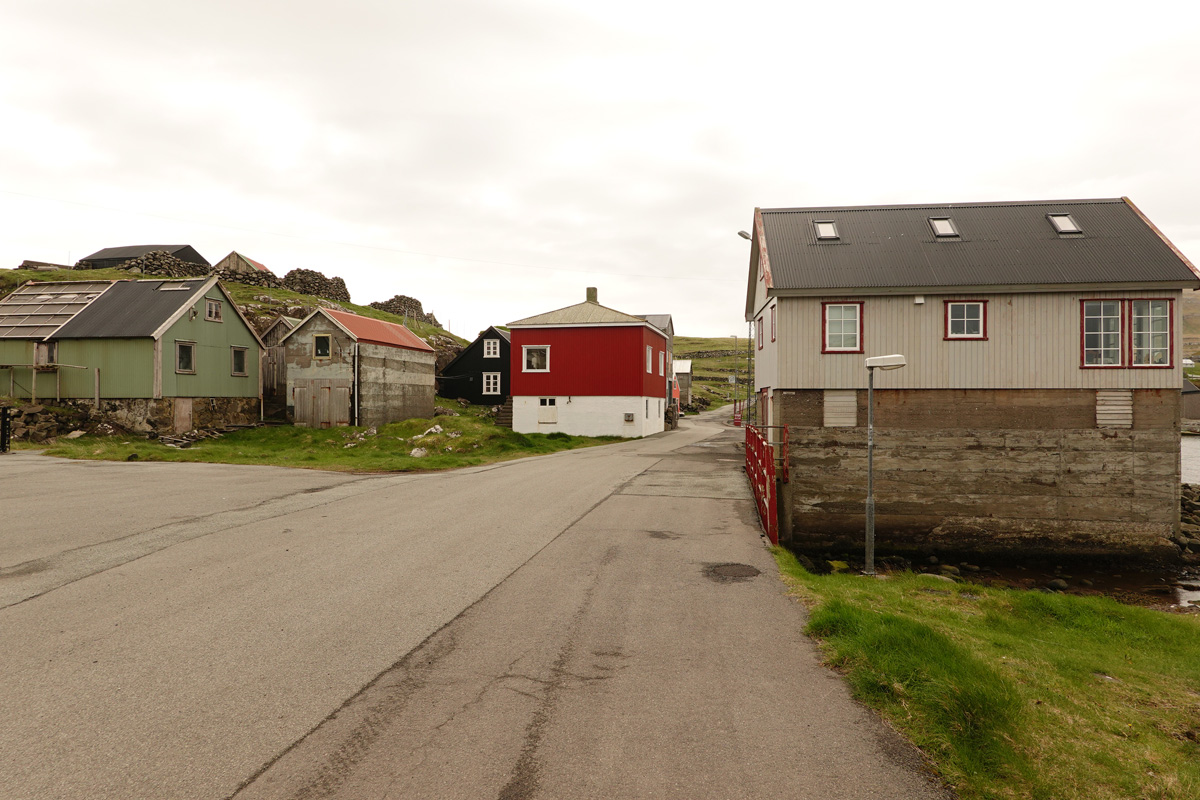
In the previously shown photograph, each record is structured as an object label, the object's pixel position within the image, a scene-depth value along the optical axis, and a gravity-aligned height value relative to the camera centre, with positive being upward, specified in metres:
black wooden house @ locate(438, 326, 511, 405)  47.53 +2.14
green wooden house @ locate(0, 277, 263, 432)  28.41 +2.34
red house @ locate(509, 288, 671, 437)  35.94 +1.60
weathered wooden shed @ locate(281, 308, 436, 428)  33.16 +1.58
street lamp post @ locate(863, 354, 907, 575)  10.92 -0.31
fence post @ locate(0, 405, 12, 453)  23.67 -1.06
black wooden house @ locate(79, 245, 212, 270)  70.22 +16.93
